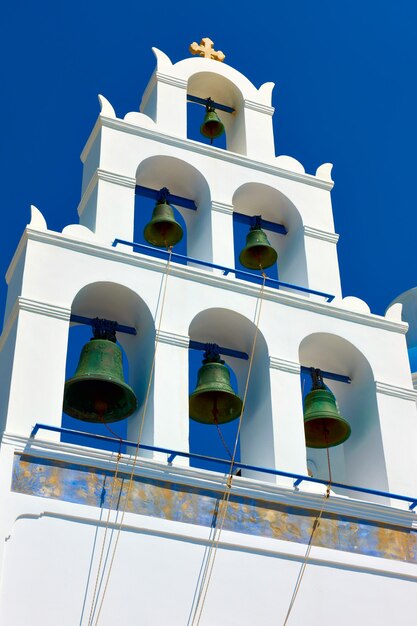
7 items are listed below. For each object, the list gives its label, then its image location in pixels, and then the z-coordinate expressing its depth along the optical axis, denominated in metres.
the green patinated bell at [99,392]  13.60
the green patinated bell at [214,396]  14.04
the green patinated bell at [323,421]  14.25
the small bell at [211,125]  17.20
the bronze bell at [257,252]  15.98
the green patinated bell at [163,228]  15.75
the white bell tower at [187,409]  12.11
